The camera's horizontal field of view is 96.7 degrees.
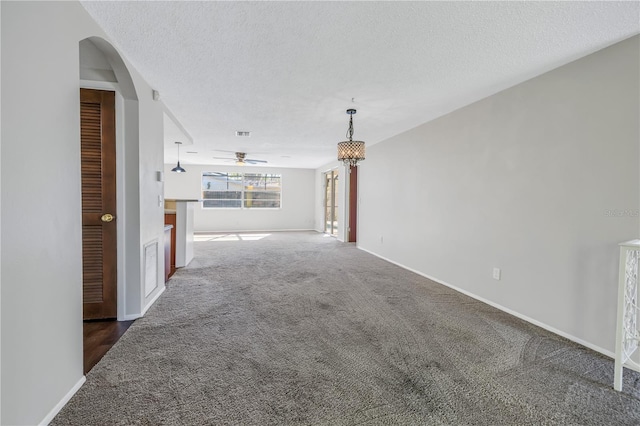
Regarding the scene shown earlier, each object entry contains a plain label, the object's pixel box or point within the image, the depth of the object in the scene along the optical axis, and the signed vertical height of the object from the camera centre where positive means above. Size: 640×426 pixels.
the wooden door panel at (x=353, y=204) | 7.48 +0.02
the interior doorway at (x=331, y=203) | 8.90 +0.05
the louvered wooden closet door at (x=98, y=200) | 2.59 +0.01
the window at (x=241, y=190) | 9.80 +0.47
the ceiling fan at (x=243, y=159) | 7.18 +1.19
